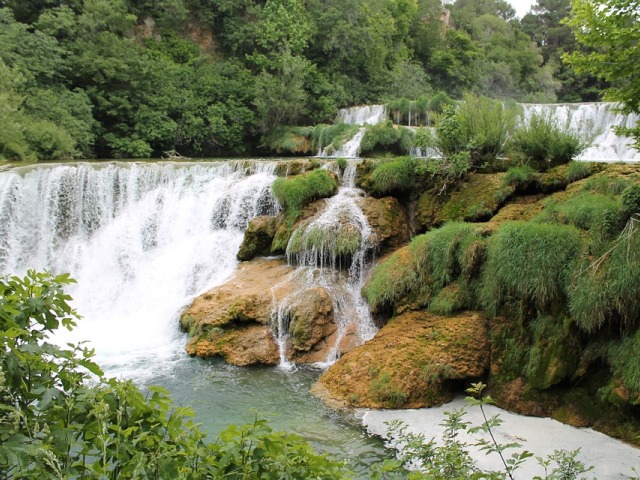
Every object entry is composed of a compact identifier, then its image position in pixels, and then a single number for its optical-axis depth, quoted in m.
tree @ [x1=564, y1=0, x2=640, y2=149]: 5.04
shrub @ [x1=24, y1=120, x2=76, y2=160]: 16.20
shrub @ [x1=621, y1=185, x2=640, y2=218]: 5.77
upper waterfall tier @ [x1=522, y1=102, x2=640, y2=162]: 14.48
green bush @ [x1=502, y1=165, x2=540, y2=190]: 8.45
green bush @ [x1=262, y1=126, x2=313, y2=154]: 20.47
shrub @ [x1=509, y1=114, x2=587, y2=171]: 8.50
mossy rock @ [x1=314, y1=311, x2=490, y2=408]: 6.27
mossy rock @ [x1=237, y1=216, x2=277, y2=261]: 10.63
